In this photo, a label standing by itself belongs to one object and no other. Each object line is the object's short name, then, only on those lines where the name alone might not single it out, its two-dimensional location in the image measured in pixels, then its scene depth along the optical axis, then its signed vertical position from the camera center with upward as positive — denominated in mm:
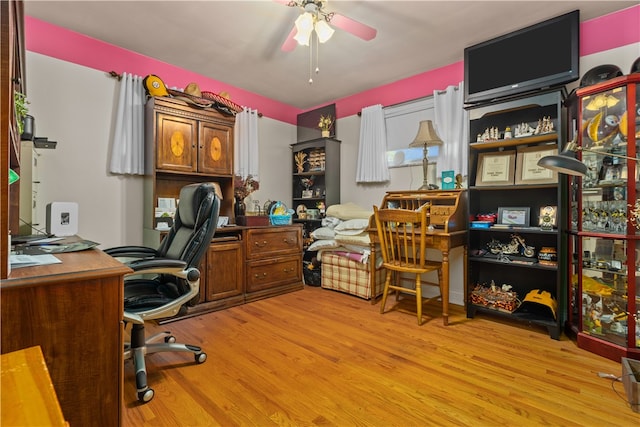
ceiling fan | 2041 +1316
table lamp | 3143 +744
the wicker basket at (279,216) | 3670 -56
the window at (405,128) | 3412 +986
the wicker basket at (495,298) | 2637 -753
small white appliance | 2479 -69
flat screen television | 2354 +1273
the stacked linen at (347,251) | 3374 -463
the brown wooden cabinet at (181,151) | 2922 +606
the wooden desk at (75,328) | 948 -391
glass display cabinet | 1998 -58
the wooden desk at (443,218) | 2664 -51
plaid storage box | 3357 -736
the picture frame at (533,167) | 2572 +403
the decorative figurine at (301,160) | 4445 +748
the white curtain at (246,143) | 3854 +862
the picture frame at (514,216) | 2707 -26
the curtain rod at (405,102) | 3145 +1281
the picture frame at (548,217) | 2506 -31
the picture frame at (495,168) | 2789 +415
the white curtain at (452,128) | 3092 +872
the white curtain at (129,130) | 2943 +786
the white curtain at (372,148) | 3748 +800
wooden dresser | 2977 -584
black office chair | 1607 -344
